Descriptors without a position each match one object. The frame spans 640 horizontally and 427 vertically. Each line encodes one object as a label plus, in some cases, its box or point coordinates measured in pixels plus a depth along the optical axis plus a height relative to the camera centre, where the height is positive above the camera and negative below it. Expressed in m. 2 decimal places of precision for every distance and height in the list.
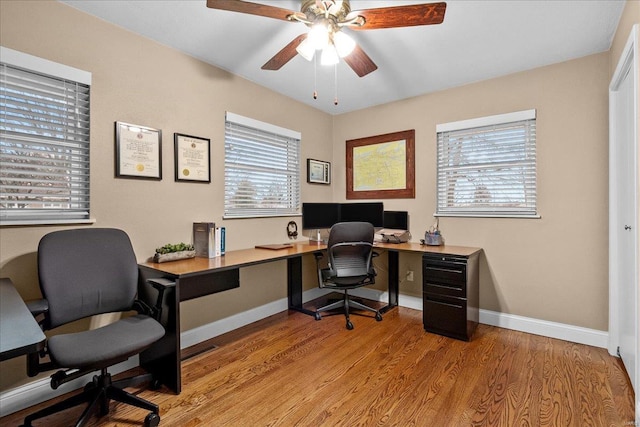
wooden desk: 1.99 -0.53
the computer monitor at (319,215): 3.80 -0.03
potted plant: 2.38 -0.31
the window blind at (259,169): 3.10 +0.48
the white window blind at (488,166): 3.01 +0.47
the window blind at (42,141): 1.86 +0.47
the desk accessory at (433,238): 3.37 -0.29
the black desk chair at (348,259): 3.07 -0.48
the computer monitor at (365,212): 3.78 +0.00
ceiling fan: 1.72 +1.15
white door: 1.83 +0.00
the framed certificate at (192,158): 2.65 +0.49
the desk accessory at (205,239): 2.62 -0.22
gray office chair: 1.56 -0.59
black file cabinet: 2.80 -0.77
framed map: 3.76 +0.59
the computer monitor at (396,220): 3.70 -0.10
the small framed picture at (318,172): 3.99 +0.55
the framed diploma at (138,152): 2.30 +0.48
